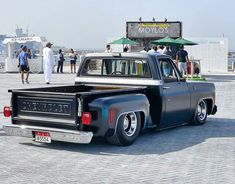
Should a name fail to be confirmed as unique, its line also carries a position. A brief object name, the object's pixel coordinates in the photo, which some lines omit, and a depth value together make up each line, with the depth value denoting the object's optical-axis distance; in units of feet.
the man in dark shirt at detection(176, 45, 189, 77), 71.82
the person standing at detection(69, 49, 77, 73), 102.78
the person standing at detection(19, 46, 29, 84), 69.00
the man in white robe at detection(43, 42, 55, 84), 66.33
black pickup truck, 24.86
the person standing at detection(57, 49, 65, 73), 99.61
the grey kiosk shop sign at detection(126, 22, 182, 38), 98.94
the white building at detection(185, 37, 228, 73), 116.37
